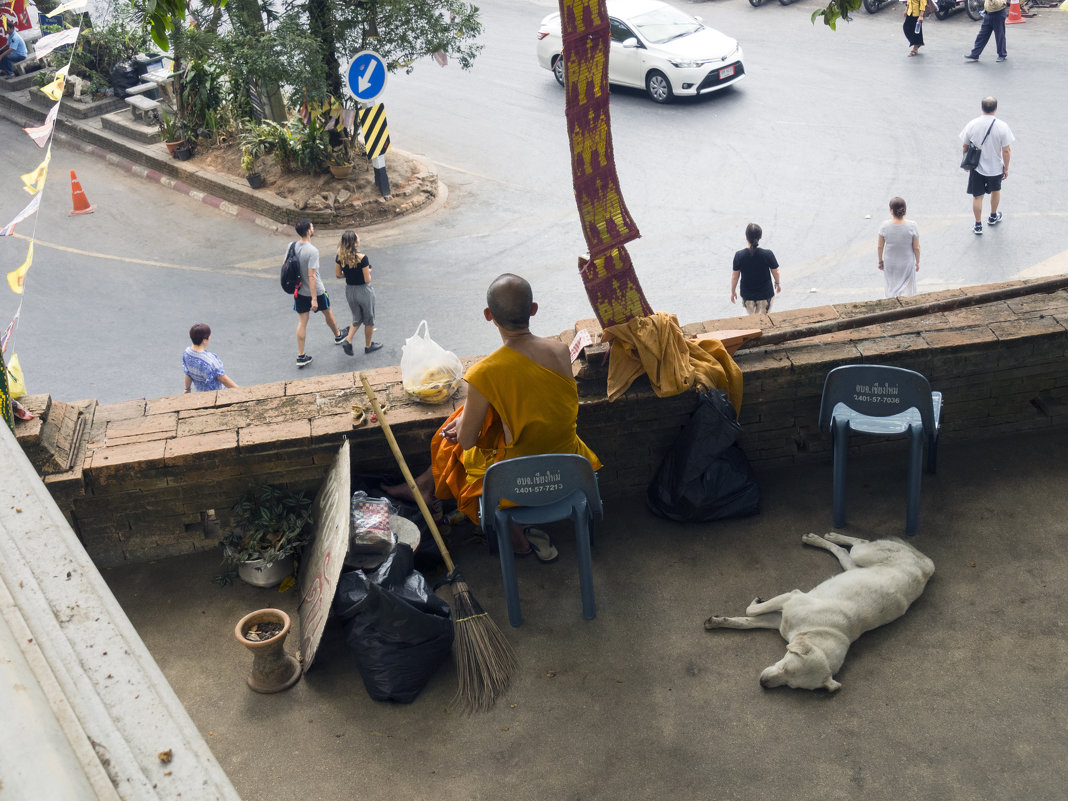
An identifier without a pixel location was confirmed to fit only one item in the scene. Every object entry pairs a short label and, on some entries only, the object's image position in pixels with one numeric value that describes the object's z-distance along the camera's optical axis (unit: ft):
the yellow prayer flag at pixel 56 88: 32.66
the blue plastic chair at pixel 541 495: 16.63
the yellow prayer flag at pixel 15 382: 19.12
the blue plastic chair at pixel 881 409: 17.88
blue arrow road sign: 44.21
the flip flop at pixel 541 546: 19.47
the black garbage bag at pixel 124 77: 63.36
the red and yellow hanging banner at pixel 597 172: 16.94
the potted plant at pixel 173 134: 56.29
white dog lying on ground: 16.06
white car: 57.72
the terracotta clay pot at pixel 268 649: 16.76
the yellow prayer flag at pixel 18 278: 27.84
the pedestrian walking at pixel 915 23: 59.77
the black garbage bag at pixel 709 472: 19.25
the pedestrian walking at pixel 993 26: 56.24
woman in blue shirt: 30.68
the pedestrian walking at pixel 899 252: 34.50
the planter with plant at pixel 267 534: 19.02
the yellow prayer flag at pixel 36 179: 29.89
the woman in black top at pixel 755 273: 34.24
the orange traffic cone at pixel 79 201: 52.38
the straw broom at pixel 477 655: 16.69
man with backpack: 36.52
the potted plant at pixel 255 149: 51.78
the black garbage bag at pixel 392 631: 16.44
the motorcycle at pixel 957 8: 65.21
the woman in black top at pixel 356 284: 36.42
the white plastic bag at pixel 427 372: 19.67
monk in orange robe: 17.08
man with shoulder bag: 40.73
